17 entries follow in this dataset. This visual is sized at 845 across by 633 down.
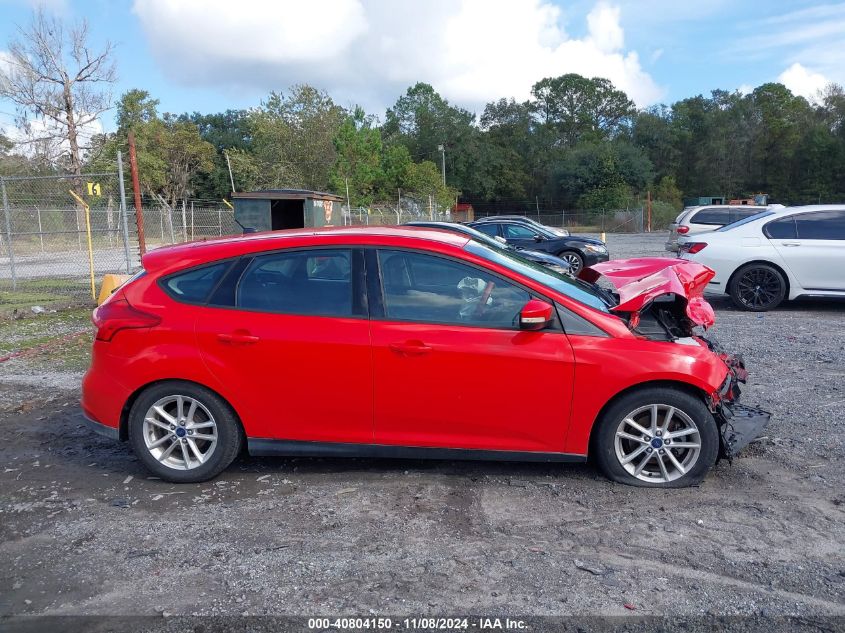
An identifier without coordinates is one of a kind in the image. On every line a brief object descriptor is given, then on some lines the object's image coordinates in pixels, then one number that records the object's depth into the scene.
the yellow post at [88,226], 12.78
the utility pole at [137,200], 11.66
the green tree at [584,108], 80.75
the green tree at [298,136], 40.38
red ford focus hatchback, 4.11
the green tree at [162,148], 50.91
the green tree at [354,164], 40.62
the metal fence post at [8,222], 12.59
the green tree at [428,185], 53.61
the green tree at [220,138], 65.68
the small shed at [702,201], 42.44
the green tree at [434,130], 73.50
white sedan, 9.77
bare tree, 32.09
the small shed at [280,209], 14.71
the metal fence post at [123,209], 11.75
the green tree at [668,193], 59.92
